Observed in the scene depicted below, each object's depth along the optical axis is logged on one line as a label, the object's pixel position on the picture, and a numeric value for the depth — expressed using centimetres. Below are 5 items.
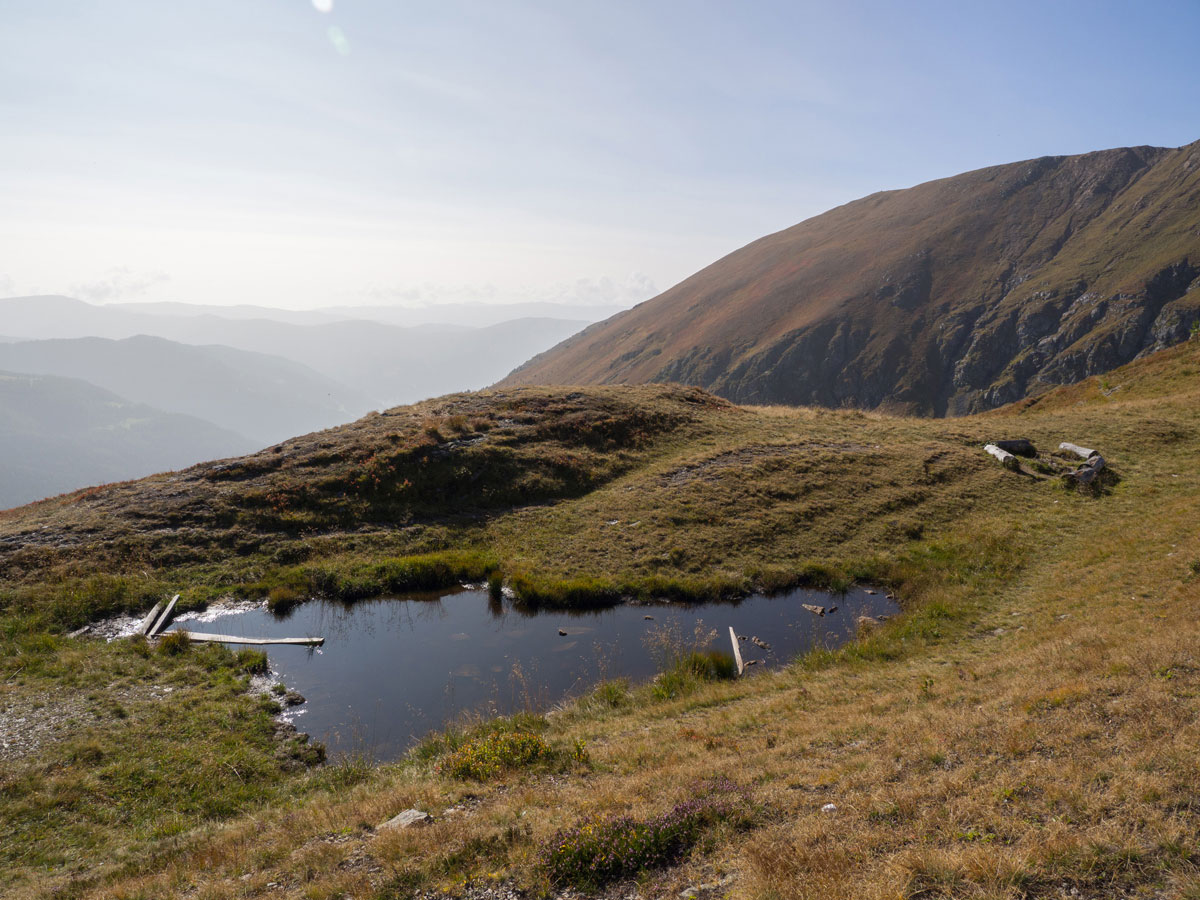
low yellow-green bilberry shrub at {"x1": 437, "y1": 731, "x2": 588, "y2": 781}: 1138
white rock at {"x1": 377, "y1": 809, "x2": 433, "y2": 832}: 939
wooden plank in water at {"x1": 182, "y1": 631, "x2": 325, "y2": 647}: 1880
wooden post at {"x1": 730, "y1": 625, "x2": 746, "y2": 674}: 1672
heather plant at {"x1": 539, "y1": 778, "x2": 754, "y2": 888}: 773
